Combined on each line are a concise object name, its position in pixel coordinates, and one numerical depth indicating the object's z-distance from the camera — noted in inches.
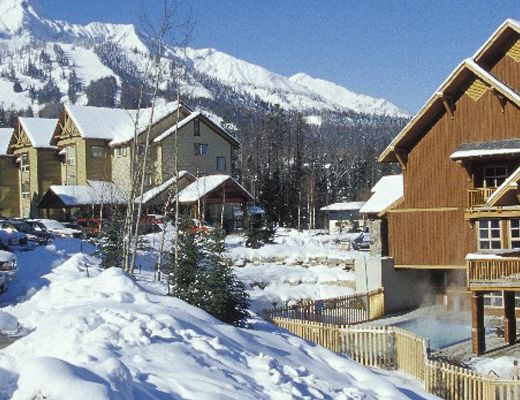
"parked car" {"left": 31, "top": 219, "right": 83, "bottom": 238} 1510.2
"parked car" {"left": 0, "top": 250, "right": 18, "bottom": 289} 828.6
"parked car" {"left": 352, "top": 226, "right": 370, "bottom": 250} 1699.1
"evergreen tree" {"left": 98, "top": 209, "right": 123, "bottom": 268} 1043.3
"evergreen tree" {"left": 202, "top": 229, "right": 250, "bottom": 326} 705.6
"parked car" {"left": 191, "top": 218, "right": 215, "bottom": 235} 1454.1
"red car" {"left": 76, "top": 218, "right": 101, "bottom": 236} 1406.3
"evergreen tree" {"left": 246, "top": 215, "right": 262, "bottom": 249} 1512.1
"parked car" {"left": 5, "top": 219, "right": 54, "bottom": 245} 1319.6
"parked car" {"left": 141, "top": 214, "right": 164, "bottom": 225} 1549.8
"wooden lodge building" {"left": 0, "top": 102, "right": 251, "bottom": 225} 1971.0
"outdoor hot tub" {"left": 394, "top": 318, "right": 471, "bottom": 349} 918.2
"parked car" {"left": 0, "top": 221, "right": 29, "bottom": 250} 1170.6
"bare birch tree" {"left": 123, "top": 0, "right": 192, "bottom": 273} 956.0
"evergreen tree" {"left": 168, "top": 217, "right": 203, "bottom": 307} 732.0
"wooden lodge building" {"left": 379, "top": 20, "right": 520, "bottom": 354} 1021.2
